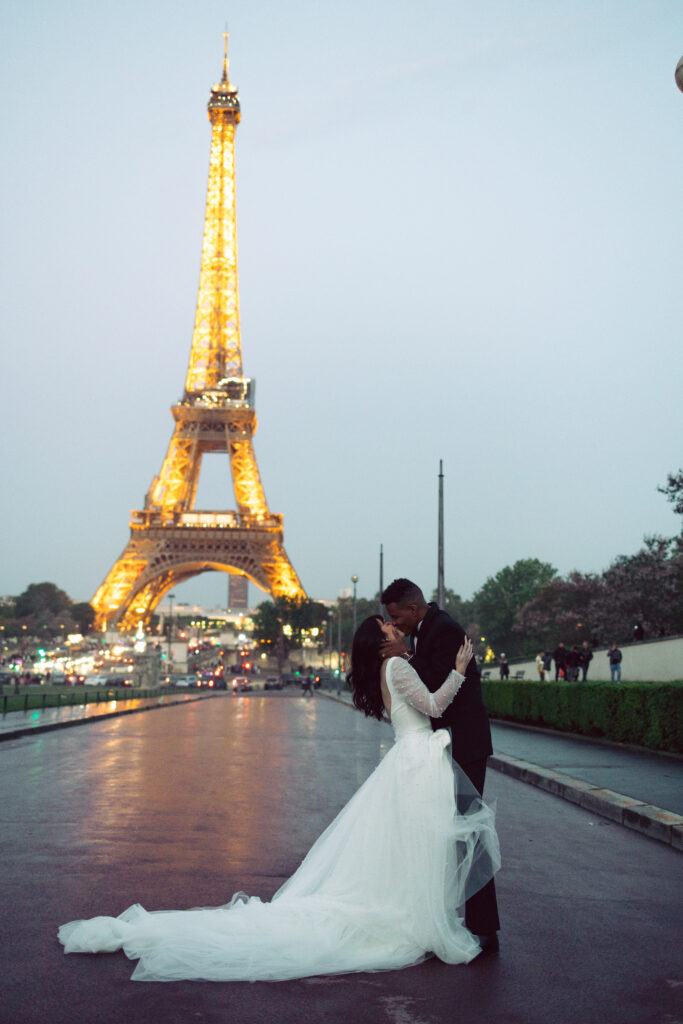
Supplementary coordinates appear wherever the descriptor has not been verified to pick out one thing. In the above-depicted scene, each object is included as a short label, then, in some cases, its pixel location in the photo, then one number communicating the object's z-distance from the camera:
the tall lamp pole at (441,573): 29.78
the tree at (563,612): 62.09
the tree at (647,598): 46.66
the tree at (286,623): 92.31
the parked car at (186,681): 75.28
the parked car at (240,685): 69.00
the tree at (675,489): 32.28
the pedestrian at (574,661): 30.09
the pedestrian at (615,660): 29.47
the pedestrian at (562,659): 30.84
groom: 4.88
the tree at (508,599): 92.81
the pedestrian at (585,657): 30.79
